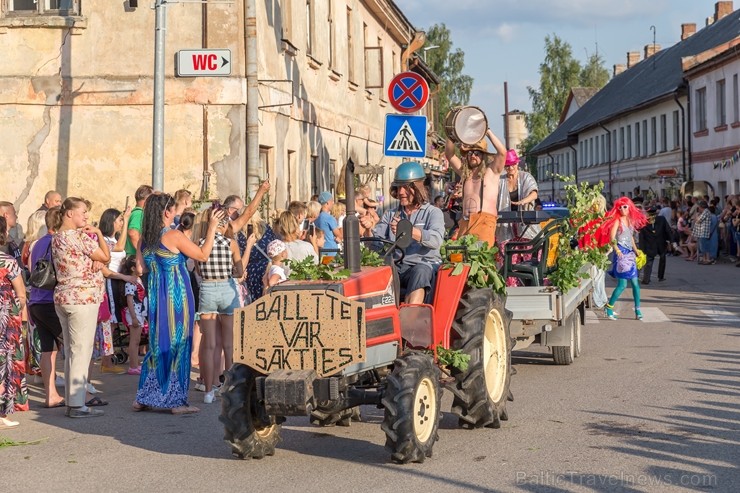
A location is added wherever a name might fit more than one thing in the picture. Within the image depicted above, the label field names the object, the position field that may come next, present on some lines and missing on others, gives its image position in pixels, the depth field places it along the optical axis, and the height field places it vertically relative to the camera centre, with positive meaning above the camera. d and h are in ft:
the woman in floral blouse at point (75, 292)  34.14 -1.09
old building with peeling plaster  63.82 +7.80
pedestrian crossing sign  57.31 +5.42
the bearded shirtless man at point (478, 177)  37.58 +2.35
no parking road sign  58.85 +7.64
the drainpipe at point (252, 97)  63.16 +7.96
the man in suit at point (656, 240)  85.61 +0.77
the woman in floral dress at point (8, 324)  33.01 -1.95
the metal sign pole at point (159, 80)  51.42 +7.19
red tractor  25.36 -2.36
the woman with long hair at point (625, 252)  54.90 -0.04
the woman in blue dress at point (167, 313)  34.58 -1.71
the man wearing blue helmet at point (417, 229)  30.12 +0.53
